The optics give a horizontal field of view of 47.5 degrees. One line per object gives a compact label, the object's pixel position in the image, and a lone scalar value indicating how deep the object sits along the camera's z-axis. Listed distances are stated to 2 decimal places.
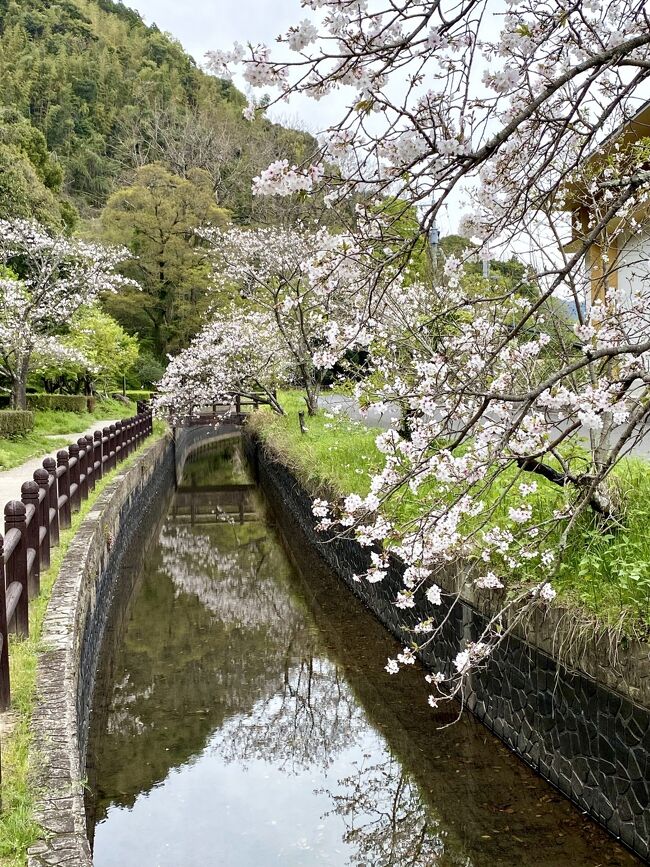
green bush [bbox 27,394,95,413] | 22.23
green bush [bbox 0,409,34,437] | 15.30
